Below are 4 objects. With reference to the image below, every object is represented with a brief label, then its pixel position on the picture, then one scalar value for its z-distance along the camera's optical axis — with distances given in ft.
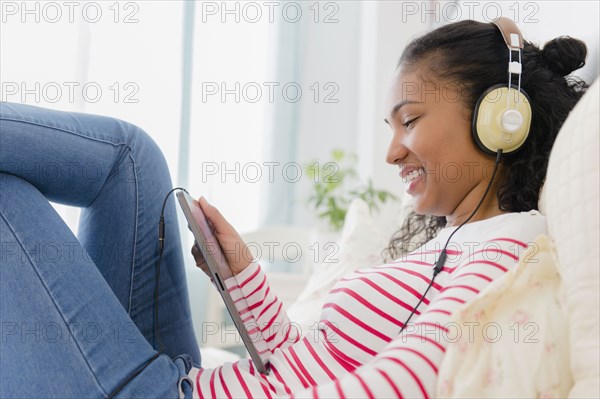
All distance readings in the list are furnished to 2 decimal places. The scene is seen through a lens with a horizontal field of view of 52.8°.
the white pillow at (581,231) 1.90
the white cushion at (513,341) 1.94
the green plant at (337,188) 7.53
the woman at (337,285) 2.33
